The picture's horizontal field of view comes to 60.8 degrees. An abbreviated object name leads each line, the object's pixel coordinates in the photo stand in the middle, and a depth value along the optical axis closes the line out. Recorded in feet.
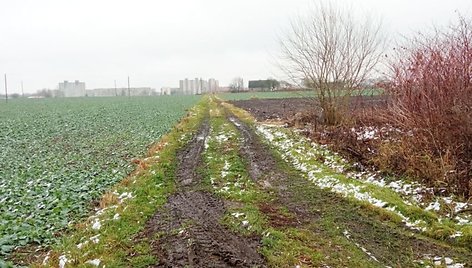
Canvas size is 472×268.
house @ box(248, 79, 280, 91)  359.66
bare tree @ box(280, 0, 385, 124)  59.98
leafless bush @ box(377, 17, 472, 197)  28.07
